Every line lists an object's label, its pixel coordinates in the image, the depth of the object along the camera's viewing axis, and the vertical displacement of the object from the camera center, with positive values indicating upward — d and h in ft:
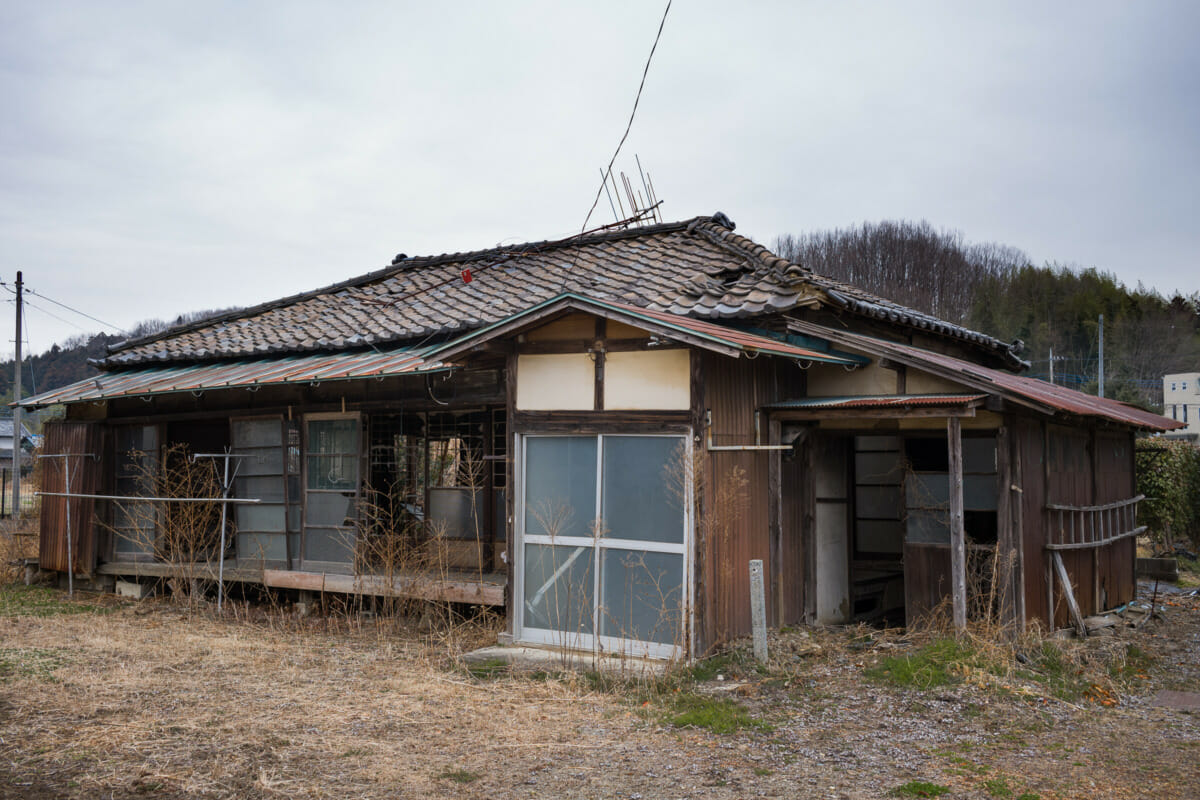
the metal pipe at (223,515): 33.04 -2.06
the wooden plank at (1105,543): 27.92 -3.19
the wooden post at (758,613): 23.34 -4.08
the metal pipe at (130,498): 32.15 -1.51
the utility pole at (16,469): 63.34 -0.63
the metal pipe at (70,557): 38.75 -4.33
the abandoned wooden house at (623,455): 24.64 +0.04
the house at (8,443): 122.62 +2.50
